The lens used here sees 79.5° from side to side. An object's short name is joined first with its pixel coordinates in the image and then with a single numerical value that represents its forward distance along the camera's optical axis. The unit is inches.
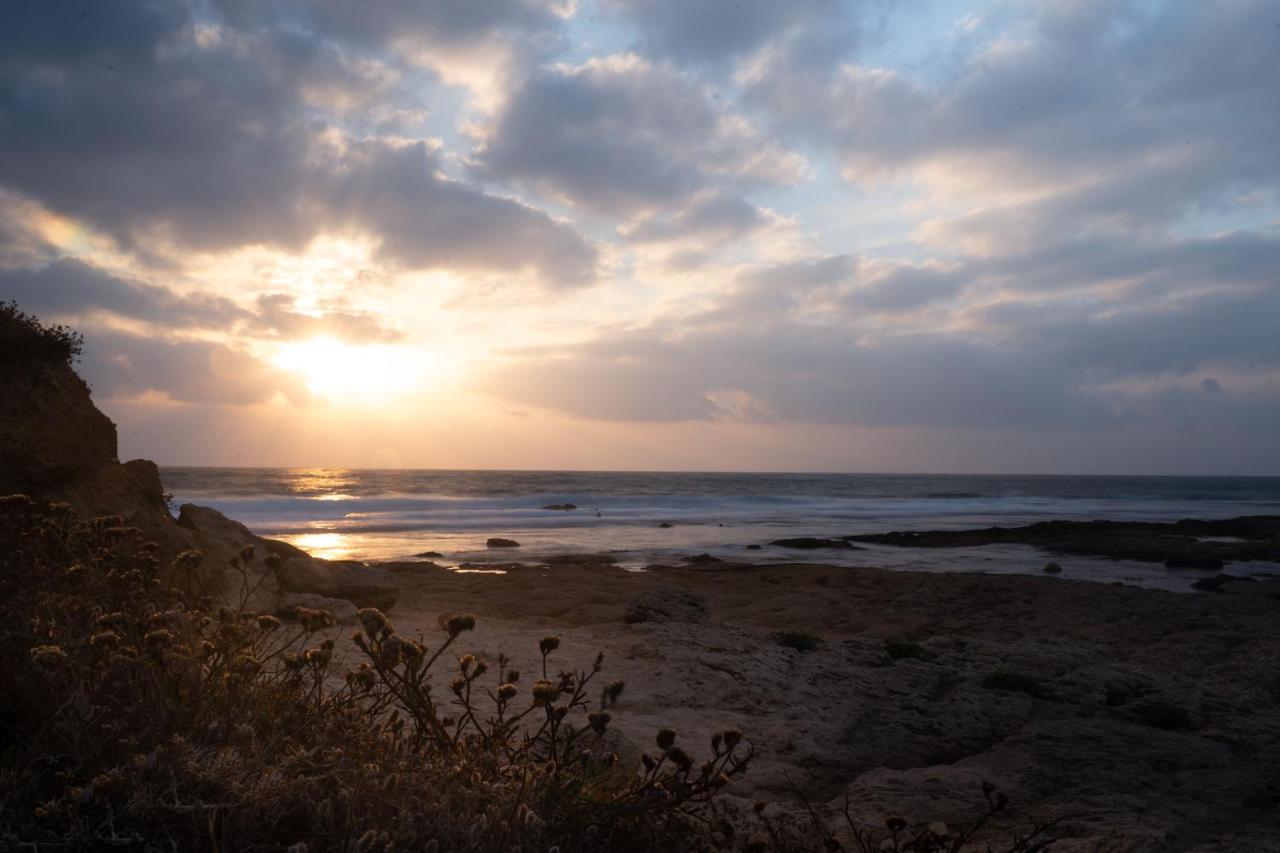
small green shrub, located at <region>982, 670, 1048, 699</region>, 234.5
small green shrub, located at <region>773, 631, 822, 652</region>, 287.9
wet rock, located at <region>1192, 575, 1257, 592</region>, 566.7
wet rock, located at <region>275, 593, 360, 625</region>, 278.8
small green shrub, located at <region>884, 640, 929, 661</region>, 279.9
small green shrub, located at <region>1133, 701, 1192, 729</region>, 215.9
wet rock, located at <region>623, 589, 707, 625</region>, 339.8
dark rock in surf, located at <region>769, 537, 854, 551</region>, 920.9
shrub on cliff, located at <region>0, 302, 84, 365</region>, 285.4
